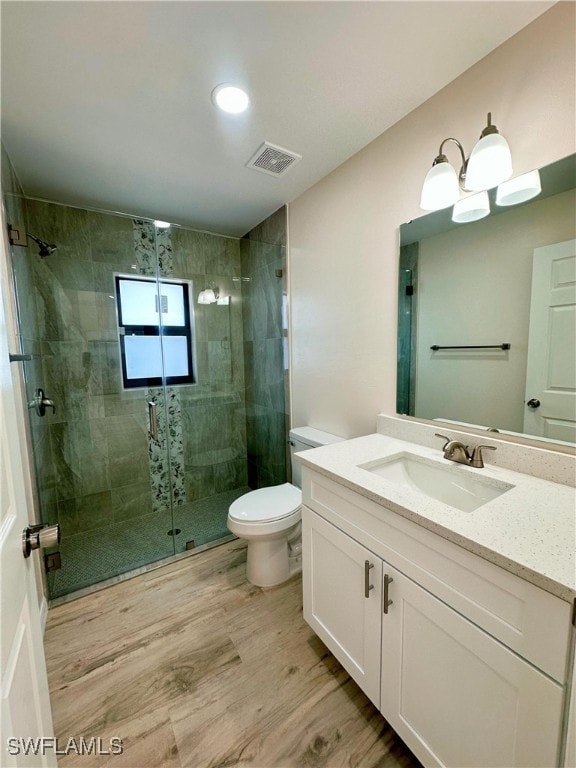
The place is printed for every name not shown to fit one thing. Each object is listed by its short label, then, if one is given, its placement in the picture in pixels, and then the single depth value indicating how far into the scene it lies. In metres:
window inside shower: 2.33
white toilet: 1.65
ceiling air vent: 1.56
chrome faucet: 1.14
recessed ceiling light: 1.20
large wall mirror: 0.99
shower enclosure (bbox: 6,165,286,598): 2.06
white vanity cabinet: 0.63
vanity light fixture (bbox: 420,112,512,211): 1.03
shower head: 1.98
